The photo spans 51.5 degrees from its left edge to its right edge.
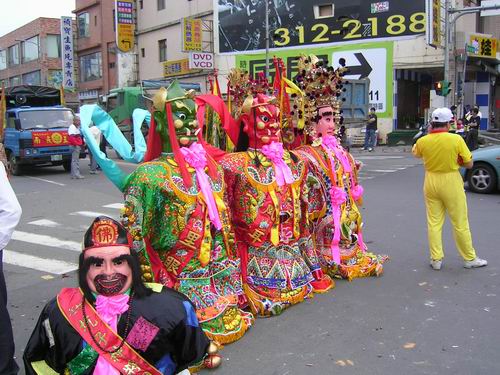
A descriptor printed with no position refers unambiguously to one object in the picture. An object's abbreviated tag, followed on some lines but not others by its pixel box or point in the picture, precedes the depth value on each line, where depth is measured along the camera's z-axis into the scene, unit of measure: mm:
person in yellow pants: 5176
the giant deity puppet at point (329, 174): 4852
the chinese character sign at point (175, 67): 27969
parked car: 10133
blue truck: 14227
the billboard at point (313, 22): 21250
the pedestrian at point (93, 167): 14648
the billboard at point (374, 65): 21812
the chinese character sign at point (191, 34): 25781
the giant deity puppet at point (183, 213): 3455
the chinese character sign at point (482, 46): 21148
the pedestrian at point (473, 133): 16203
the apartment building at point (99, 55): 32000
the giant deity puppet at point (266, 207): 4086
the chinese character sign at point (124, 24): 30016
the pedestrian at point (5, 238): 2783
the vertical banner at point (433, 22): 18734
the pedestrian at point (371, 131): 20469
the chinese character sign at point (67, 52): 35812
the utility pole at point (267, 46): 22719
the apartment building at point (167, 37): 27266
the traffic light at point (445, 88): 18062
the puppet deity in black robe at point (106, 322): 2418
